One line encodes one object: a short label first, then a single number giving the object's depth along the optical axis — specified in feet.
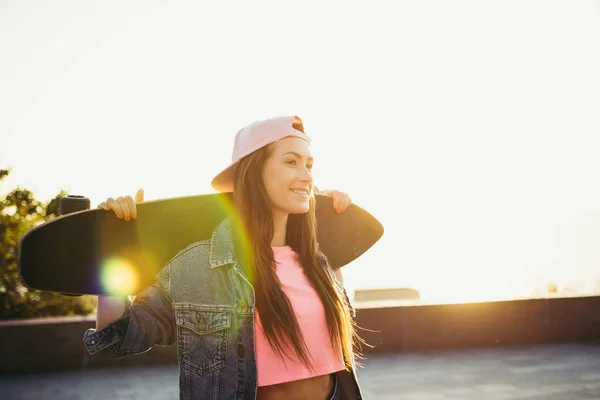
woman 6.39
